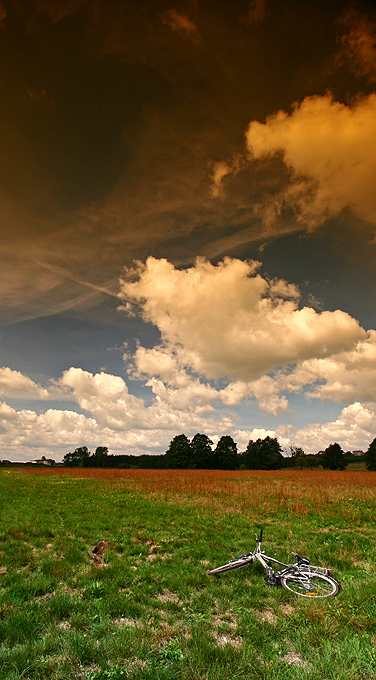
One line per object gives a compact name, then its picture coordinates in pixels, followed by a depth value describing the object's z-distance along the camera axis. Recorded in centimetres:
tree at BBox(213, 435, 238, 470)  8050
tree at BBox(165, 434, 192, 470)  7778
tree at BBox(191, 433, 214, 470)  7769
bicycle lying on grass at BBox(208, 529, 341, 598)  616
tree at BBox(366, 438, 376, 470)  7225
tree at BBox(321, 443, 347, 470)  8044
